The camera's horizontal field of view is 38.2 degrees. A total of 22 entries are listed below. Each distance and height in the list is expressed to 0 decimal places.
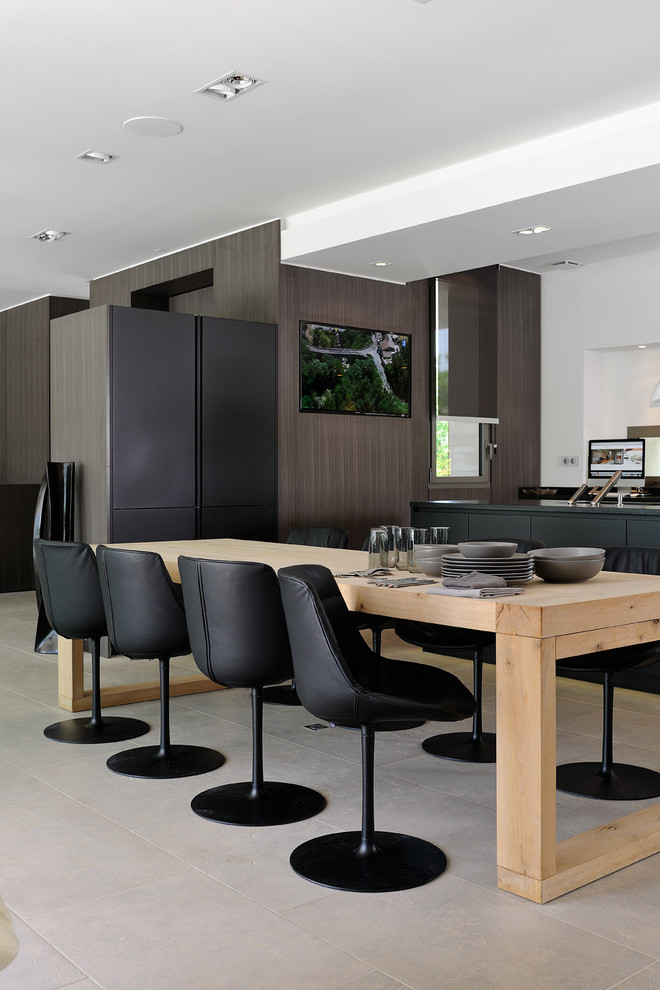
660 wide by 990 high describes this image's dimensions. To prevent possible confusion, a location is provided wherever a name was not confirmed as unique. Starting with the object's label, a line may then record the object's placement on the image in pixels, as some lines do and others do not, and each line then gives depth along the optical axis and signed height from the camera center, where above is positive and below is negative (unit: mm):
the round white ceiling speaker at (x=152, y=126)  4758 +1751
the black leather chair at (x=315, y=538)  4996 -380
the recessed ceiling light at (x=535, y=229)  5586 +1439
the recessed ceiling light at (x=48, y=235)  7008 +1763
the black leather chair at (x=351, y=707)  2633 -668
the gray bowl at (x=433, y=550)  3332 -274
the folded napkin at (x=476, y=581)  2846 -330
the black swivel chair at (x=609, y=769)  3355 -1118
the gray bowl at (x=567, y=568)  3018 -308
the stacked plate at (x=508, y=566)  3010 -298
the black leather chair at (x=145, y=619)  3578 -559
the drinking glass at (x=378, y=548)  3479 -278
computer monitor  7168 +103
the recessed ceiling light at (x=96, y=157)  5277 +1764
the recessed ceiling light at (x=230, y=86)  4277 +1765
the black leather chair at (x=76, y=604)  4023 -564
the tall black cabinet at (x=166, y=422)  5914 +327
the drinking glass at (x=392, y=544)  3486 -264
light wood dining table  2512 -614
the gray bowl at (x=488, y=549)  3041 -248
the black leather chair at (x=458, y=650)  3824 -783
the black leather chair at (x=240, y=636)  3025 -530
